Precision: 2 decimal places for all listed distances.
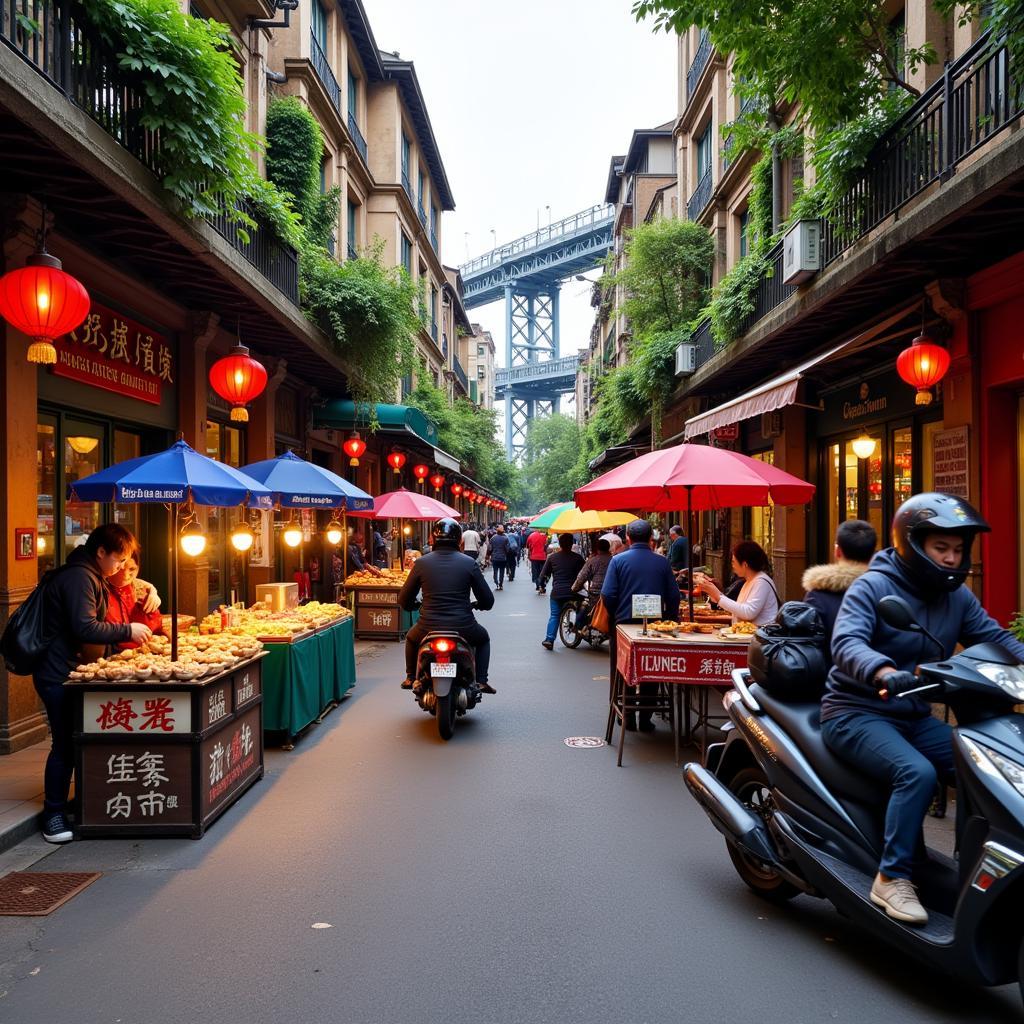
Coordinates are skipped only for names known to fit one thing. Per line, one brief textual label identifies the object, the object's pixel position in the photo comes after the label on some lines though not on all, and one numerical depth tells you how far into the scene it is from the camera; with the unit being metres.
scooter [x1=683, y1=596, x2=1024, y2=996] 2.94
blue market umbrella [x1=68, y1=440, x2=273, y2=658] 6.09
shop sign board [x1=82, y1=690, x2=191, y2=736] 5.49
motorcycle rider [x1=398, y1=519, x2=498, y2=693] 8.40
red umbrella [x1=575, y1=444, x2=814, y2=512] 7.55
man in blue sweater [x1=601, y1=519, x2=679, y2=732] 8.44
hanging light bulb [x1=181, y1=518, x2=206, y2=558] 6.36
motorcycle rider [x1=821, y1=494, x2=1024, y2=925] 3.36
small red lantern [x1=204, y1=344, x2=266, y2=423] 10.49
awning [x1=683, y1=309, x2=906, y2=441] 9.12
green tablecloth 7.78
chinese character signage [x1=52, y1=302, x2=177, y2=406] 8.91
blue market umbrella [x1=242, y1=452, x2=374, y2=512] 10.22
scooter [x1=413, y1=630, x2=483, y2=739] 8.05
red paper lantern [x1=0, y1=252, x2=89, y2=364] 6.12
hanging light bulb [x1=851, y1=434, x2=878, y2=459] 11.77
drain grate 4.40
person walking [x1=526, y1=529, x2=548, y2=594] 27.66
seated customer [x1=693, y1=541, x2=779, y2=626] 7.24
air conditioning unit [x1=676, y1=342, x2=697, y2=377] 18.75
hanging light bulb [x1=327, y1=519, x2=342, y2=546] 13.84
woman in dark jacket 5.48
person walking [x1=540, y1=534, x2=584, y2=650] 14.90
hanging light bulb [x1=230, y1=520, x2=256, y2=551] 8.80
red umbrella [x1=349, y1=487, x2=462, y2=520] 15.29
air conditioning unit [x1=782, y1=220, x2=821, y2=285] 11.22
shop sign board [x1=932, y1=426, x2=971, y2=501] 8.77
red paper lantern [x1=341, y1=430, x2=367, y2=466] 17.89
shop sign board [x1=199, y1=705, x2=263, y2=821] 5.60
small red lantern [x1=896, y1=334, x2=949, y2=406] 8.59
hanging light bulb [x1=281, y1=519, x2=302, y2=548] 11.07
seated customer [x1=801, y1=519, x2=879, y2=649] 4.73
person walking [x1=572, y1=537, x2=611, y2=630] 13.77
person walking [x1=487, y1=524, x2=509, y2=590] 28.64
